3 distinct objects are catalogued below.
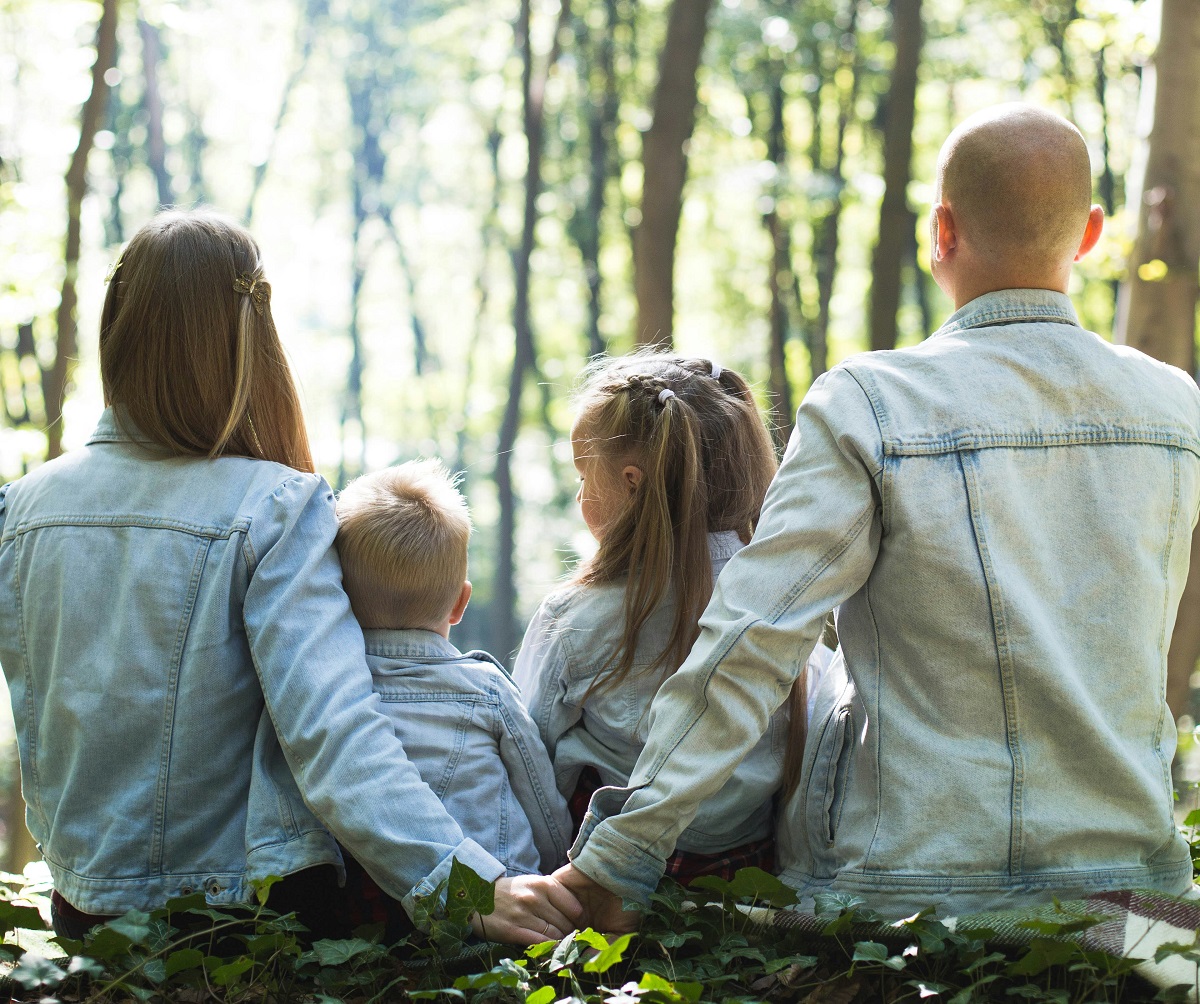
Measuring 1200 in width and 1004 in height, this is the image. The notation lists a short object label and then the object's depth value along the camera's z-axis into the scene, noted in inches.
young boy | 106.3
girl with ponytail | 108.0
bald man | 88.0
